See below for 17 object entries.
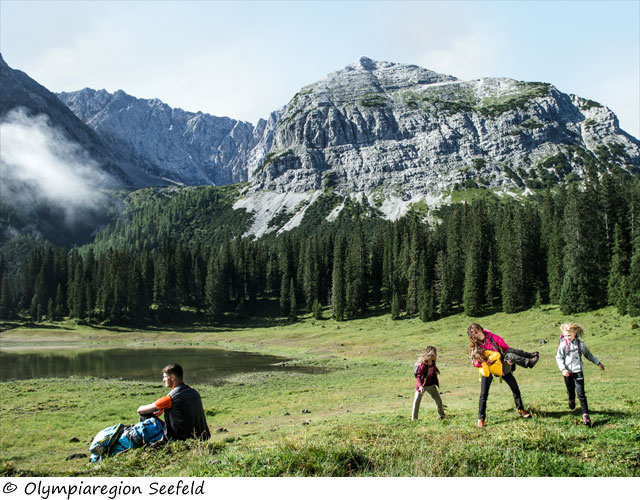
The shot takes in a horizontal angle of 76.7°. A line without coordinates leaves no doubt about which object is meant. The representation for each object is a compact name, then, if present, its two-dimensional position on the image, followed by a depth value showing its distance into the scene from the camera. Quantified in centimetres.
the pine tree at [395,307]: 8731
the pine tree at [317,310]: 10438
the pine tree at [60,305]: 11350
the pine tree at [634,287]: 4853
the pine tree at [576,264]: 5956
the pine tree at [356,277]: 9744
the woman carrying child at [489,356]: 1225
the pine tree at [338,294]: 9612
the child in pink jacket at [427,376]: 1469
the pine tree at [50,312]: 11219
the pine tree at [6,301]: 11644
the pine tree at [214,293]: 11412
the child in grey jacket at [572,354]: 1238
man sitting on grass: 1045
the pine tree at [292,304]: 10812
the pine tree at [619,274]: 5134
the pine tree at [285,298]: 11494
